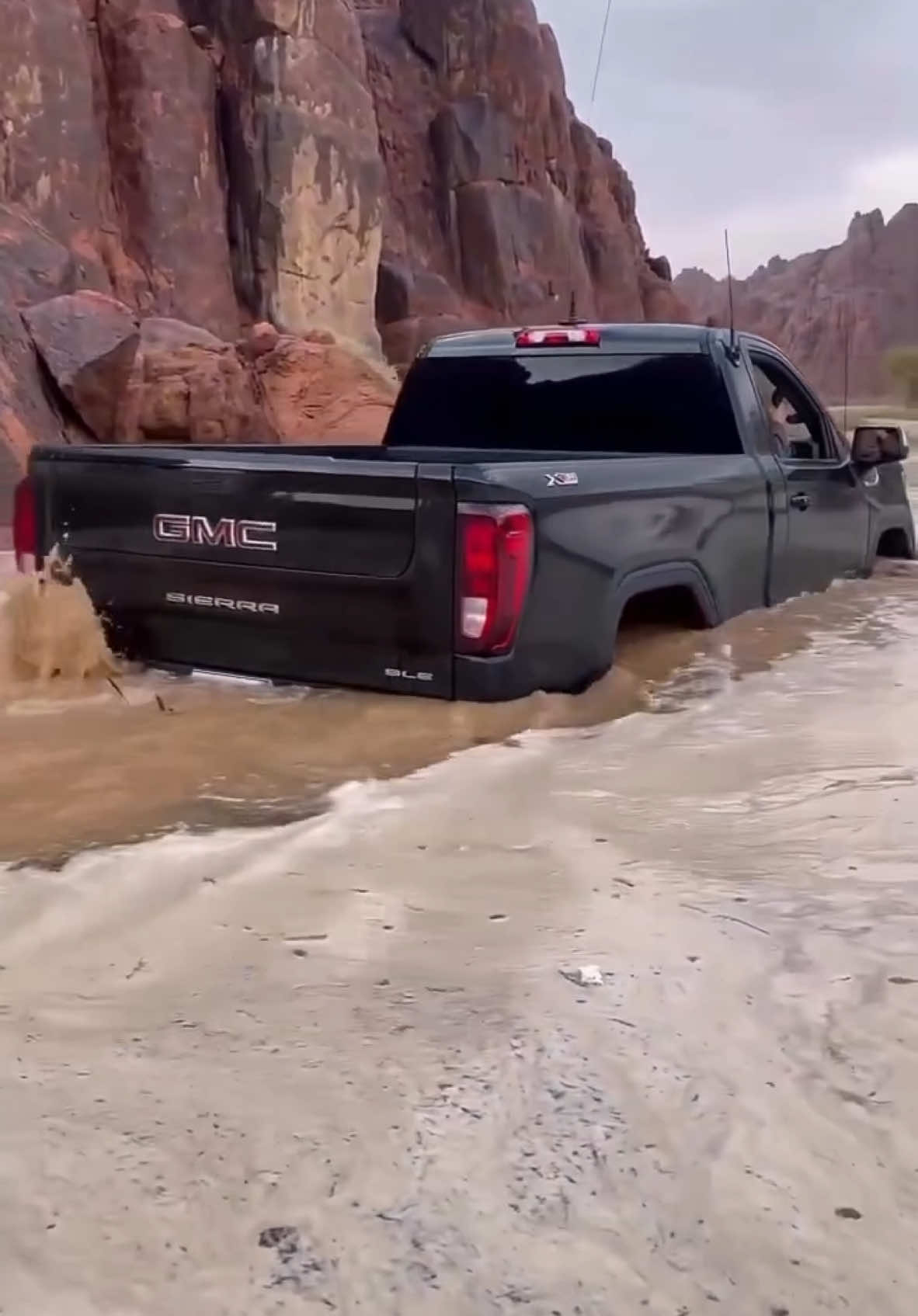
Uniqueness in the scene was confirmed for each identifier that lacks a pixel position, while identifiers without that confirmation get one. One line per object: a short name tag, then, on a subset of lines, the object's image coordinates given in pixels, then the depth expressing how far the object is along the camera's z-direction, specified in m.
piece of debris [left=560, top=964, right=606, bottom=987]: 2.54
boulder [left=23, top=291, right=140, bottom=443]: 14.00
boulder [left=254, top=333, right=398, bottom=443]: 18.95
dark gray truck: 3.99
